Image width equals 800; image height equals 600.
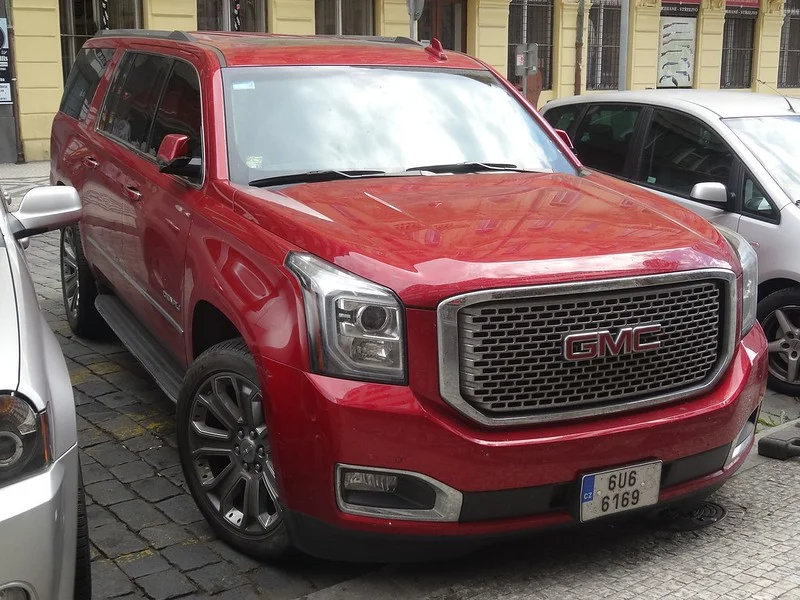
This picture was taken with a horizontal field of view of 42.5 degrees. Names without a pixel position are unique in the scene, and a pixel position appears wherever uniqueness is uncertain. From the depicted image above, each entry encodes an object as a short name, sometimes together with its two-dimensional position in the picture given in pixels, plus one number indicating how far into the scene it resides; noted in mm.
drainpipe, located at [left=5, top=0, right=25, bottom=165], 16609
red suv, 3158
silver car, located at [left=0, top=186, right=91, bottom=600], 2416
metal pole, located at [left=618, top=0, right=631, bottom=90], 18734
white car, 5801
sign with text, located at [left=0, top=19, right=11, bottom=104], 16484
